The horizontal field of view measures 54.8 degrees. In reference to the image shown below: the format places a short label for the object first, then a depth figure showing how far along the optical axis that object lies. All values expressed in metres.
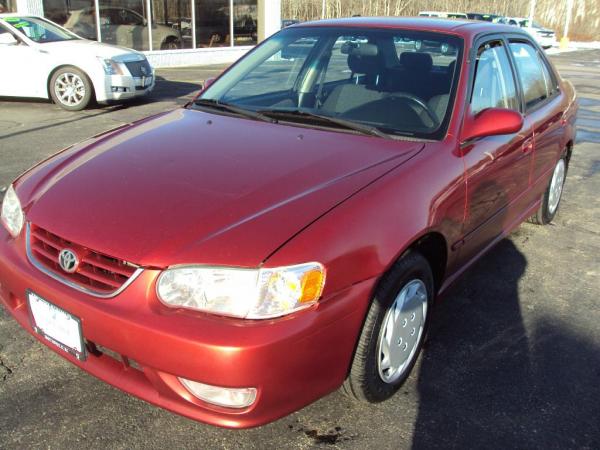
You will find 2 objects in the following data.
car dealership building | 13.79
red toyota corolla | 2.01
